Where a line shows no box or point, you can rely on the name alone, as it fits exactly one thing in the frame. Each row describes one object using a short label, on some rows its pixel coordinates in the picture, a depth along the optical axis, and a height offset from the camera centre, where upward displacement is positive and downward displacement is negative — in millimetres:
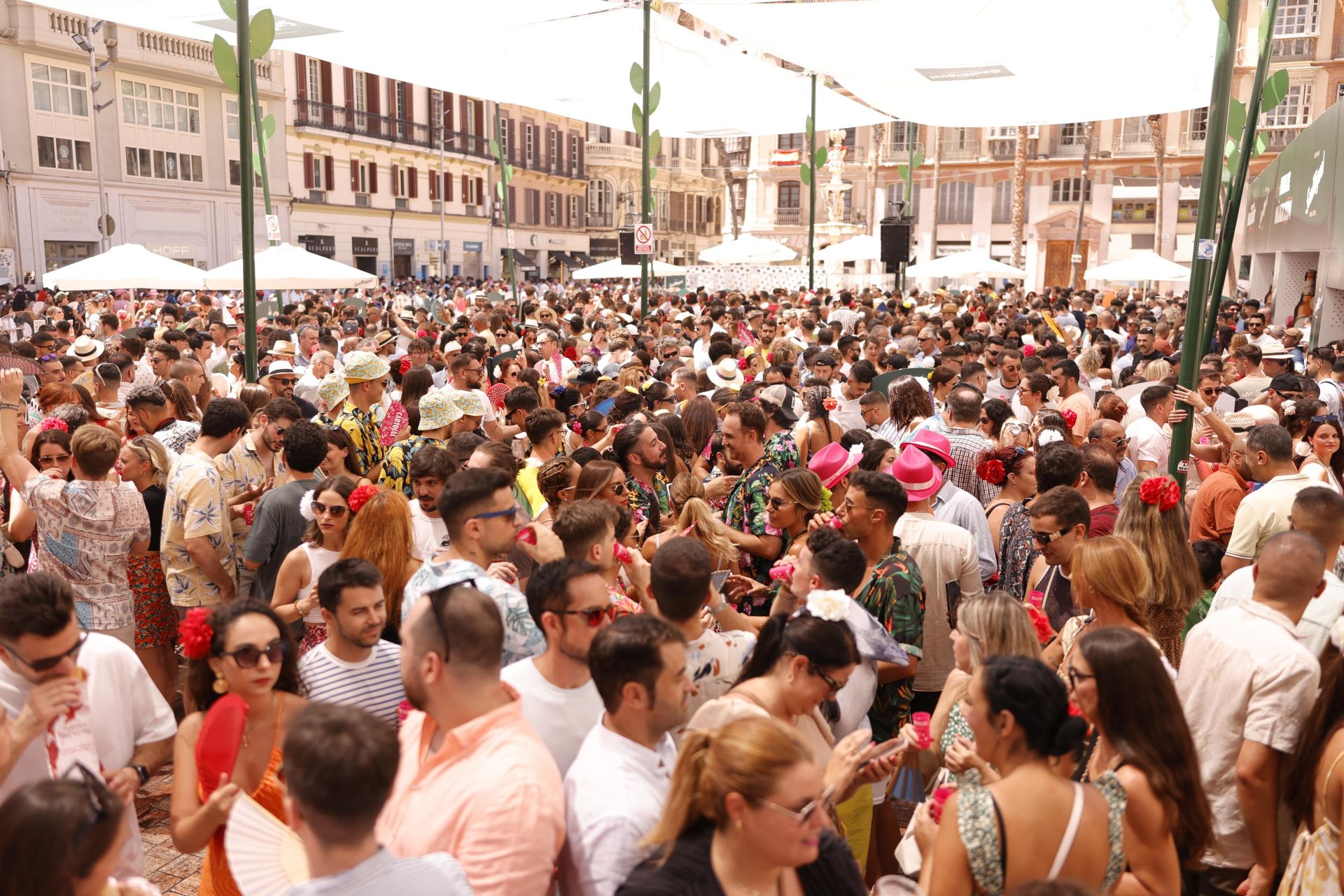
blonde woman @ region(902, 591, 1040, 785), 3295 -1144
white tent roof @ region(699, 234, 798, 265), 24875 +260
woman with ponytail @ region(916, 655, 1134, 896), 2463 -1251
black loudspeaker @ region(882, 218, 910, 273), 19688 +427
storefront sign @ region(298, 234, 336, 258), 40250 +579
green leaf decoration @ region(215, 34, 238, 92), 8643 +1570
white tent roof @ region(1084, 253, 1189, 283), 19688 -76
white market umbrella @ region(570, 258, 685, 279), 24000 -194
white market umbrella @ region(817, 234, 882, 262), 24562 +314
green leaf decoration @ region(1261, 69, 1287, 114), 10367 +1716
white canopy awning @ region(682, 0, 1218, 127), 10586 +2307
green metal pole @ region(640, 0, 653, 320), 12898 +870
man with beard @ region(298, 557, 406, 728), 3539 -1297
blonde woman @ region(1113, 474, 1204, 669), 4188 -1123
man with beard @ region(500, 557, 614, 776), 3109 -1184
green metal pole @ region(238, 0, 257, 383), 7895 +453
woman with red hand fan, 2961 -1284
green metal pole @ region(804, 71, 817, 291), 17400 +1060
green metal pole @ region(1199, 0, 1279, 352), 8109 +423
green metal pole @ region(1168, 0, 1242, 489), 6305 +389
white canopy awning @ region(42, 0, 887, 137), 10969 +2505
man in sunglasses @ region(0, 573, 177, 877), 2746 -1208
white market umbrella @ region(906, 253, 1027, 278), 22266 -37
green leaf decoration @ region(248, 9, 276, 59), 8742 +1842
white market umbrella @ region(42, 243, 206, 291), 12508 -173
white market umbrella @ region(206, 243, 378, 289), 12086 -141
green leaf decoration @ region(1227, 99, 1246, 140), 9695 +1340
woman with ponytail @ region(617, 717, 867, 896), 2203 -1139
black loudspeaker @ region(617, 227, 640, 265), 16100 +330
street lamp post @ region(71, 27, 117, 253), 27736 +4334
